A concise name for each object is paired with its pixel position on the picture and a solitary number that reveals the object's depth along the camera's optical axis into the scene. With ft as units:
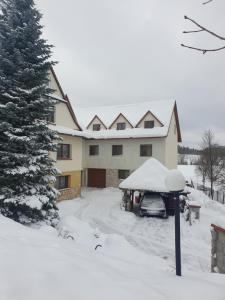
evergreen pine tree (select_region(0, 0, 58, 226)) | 40.47
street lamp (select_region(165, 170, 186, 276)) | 15.48
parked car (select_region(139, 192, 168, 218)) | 58.85
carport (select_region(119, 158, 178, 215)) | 61.36
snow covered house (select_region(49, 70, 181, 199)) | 81.97
